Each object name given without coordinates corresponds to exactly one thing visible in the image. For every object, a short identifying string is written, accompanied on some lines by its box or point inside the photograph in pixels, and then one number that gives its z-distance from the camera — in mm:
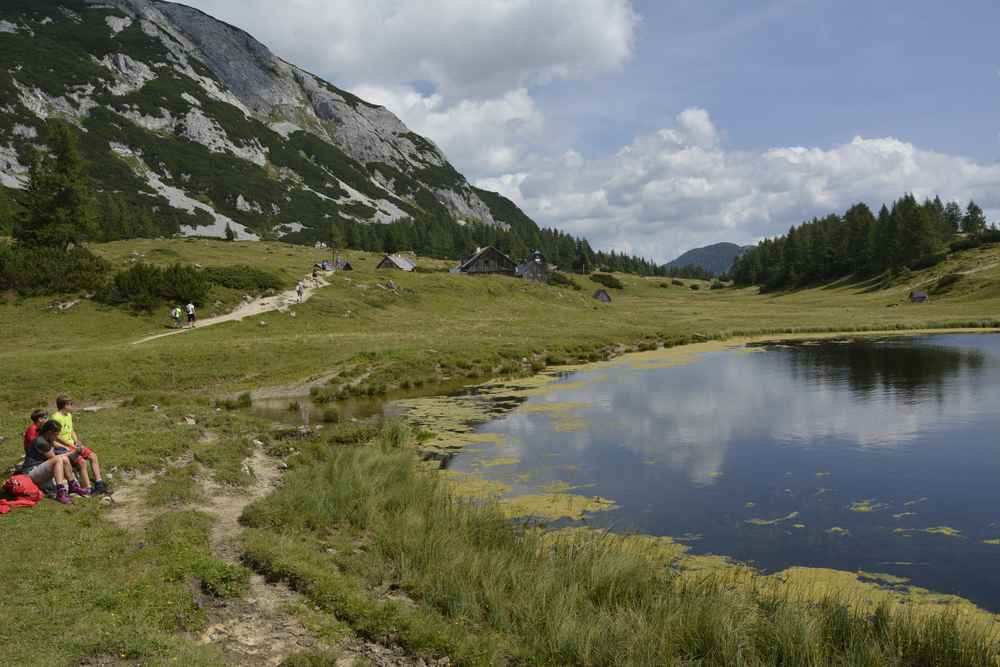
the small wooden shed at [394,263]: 125912
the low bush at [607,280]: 177625
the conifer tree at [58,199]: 57656
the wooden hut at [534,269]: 152538
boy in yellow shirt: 15219
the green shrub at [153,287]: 53531
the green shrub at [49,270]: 51062
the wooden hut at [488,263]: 133000
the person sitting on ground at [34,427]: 15172
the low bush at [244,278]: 63125
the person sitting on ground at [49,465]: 14406
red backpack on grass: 13805
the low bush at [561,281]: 155000
